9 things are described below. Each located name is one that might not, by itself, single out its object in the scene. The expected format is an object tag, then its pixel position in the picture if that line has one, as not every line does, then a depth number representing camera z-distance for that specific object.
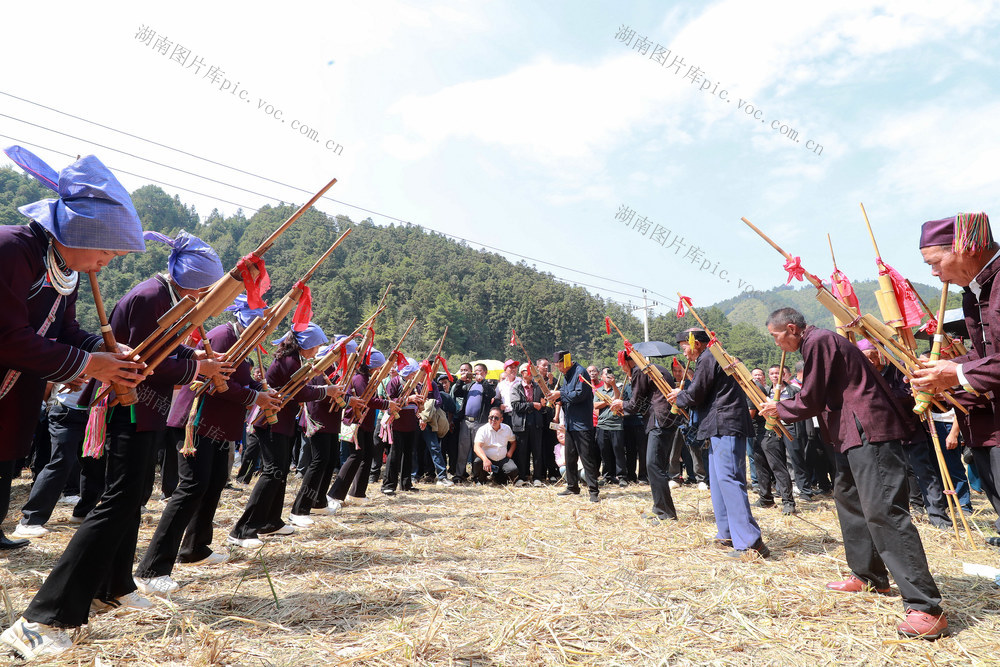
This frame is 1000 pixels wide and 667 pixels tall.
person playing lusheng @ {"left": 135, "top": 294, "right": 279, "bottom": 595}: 3.79
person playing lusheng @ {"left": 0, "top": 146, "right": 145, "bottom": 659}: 2.44
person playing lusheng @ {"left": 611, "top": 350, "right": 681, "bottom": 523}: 6.45
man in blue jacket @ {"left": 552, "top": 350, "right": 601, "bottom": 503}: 8.50
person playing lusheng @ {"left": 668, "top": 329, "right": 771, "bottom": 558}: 4.98
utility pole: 38.90
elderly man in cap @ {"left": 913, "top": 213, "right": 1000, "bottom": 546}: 2.81
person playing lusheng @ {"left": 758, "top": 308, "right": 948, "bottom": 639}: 3.16
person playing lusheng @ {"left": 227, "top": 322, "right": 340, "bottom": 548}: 5.15
